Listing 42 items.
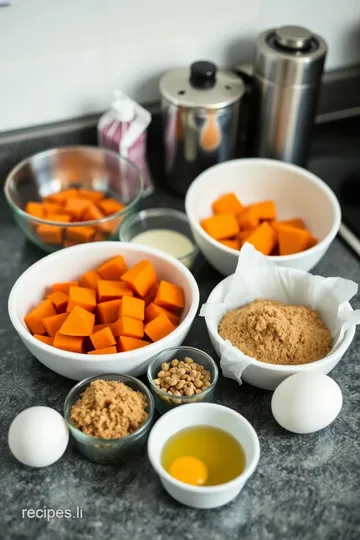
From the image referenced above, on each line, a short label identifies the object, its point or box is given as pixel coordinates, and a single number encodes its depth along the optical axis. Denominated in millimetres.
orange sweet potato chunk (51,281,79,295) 1140
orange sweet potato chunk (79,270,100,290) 1145
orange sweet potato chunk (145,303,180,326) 1087
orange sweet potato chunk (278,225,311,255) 1210
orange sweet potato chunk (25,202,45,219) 1283
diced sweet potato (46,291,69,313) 1107
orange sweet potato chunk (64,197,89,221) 1286
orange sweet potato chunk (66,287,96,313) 1090
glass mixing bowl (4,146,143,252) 1250
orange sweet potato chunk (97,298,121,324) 1090
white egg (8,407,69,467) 905
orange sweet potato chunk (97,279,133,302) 1107
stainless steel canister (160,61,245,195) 1299
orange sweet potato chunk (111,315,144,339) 1042
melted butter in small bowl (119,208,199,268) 1292
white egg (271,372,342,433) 935
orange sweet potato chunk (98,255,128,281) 1148
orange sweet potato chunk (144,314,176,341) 1057
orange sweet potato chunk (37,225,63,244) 1216
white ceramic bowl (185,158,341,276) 1233
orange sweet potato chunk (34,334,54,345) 1042
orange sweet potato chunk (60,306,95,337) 1034
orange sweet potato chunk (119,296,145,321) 1066
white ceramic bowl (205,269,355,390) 984
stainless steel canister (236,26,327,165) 1286
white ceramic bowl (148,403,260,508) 861
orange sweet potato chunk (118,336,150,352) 1034
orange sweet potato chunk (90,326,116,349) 1036
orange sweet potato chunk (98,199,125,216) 1320
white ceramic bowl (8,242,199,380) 987
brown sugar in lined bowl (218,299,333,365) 1022
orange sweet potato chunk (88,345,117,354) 1024
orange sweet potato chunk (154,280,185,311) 1093
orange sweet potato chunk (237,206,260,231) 1262
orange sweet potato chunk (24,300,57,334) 1073
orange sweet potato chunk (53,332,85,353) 1024
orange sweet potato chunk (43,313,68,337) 1060
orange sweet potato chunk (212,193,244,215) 1322
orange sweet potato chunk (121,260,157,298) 1111
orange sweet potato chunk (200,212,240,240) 1235
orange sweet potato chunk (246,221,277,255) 1212
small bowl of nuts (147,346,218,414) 976
